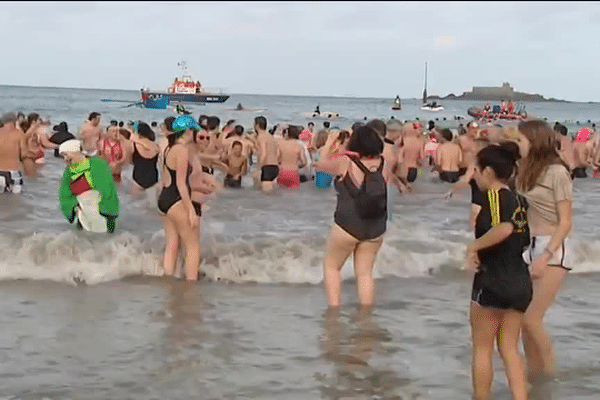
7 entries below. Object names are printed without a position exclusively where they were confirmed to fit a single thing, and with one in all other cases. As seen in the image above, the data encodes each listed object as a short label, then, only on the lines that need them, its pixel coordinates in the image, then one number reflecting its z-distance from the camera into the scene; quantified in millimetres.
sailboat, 83500
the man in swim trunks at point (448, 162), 15757
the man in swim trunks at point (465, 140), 15031
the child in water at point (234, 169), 14234
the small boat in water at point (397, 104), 82094
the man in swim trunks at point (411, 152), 14922
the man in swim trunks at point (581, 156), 17750
